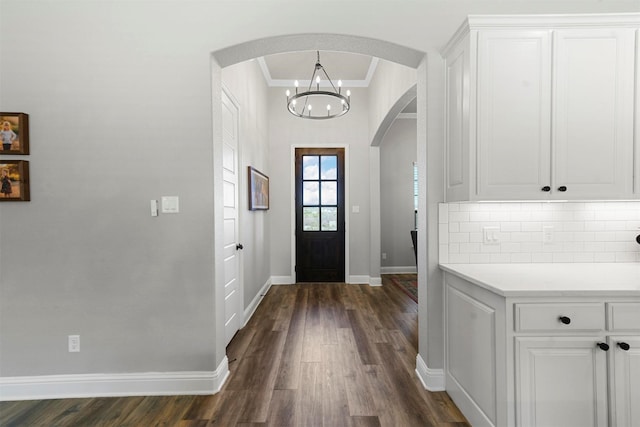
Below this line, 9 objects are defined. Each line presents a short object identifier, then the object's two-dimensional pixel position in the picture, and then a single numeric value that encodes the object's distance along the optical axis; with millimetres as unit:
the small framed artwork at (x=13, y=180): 1965
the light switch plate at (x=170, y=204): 2055
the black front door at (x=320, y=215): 5180
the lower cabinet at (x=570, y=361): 1394
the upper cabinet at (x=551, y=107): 1733
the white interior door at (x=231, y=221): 2809
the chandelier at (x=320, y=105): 5023
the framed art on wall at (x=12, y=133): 1958
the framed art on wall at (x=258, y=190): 3666
